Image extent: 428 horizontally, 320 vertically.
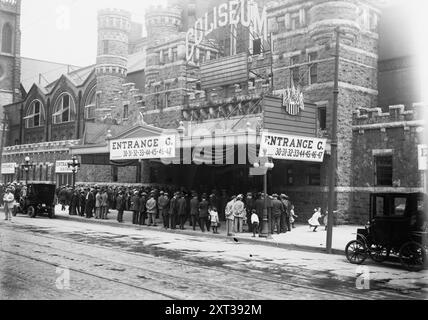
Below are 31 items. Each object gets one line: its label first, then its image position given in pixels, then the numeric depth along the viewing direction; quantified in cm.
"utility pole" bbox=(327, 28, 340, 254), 1623
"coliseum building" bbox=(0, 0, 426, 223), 2498
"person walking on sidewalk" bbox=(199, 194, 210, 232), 2227
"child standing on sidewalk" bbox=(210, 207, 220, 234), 2173
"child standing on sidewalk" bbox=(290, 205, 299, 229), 2384
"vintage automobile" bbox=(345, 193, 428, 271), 1301
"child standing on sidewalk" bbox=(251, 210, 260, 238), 2023
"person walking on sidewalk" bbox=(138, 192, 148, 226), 2506
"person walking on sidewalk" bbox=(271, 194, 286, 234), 2122
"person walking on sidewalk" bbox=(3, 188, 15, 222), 2439
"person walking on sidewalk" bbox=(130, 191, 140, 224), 2523
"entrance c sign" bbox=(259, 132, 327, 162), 2059
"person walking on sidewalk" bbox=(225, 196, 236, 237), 2109
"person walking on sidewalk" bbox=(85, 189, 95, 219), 2862
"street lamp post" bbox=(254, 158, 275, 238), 1993
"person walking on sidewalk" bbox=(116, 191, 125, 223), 2658
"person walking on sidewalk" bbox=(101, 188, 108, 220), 2800
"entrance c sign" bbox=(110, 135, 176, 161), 2453
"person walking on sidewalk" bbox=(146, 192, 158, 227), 2445
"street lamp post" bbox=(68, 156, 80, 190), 3130
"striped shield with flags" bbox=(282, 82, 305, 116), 2453
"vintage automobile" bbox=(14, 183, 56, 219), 2902
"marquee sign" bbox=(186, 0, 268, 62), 2894
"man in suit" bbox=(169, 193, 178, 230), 2316
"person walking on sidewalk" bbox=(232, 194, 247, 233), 2114
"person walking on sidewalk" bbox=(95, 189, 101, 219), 2802
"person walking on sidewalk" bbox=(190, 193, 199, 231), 2262
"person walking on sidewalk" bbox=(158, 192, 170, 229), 2364
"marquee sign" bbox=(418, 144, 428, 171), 1741
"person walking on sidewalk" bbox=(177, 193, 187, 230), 2303
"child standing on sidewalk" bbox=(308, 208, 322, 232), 2272
